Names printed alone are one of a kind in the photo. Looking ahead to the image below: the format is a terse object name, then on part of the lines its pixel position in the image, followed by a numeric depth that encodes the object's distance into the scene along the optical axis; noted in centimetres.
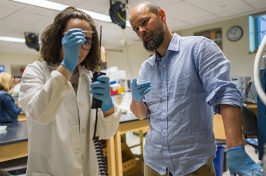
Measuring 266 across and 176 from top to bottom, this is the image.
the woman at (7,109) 302
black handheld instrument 91
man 92
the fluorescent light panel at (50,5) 399
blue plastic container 235
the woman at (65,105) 79
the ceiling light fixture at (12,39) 640
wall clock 557
